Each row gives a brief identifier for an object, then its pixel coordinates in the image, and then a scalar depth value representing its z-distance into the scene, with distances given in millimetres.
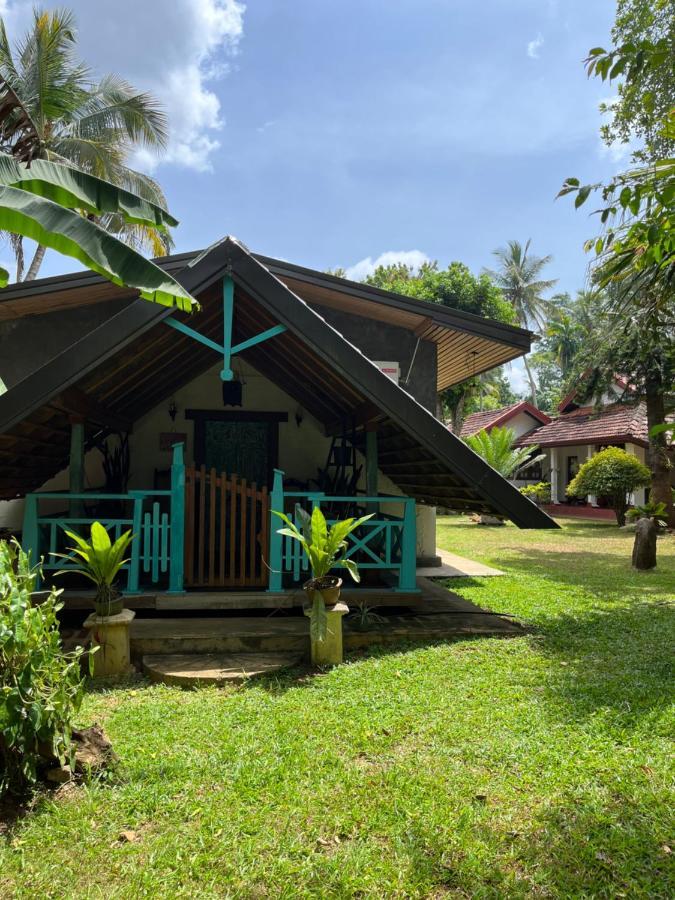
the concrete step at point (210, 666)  4617
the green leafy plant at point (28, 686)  2740
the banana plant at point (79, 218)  3477
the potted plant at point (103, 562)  4496
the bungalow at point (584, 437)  21828
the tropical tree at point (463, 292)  22219
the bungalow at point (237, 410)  5410
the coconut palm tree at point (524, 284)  46031
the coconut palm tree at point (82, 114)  15758
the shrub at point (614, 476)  18828
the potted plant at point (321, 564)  4852
